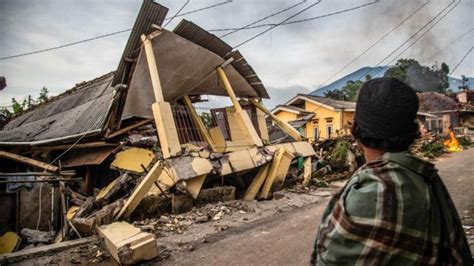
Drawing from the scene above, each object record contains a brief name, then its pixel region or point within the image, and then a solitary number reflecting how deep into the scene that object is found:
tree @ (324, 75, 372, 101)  35.25
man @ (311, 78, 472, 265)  1.04
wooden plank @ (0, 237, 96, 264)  4.47
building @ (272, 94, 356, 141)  22.84
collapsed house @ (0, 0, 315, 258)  6.69
